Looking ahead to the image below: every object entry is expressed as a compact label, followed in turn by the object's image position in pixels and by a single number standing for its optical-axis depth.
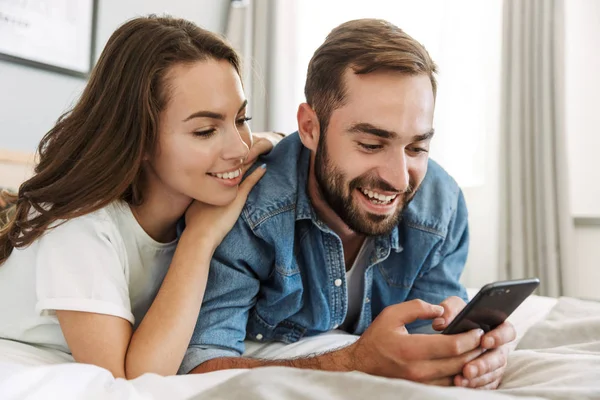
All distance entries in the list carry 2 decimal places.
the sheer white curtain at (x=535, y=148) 2.57
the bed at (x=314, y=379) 0.59
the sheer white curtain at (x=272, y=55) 3.43
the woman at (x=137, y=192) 1.09
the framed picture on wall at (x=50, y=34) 2.35
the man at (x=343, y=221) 1.21
